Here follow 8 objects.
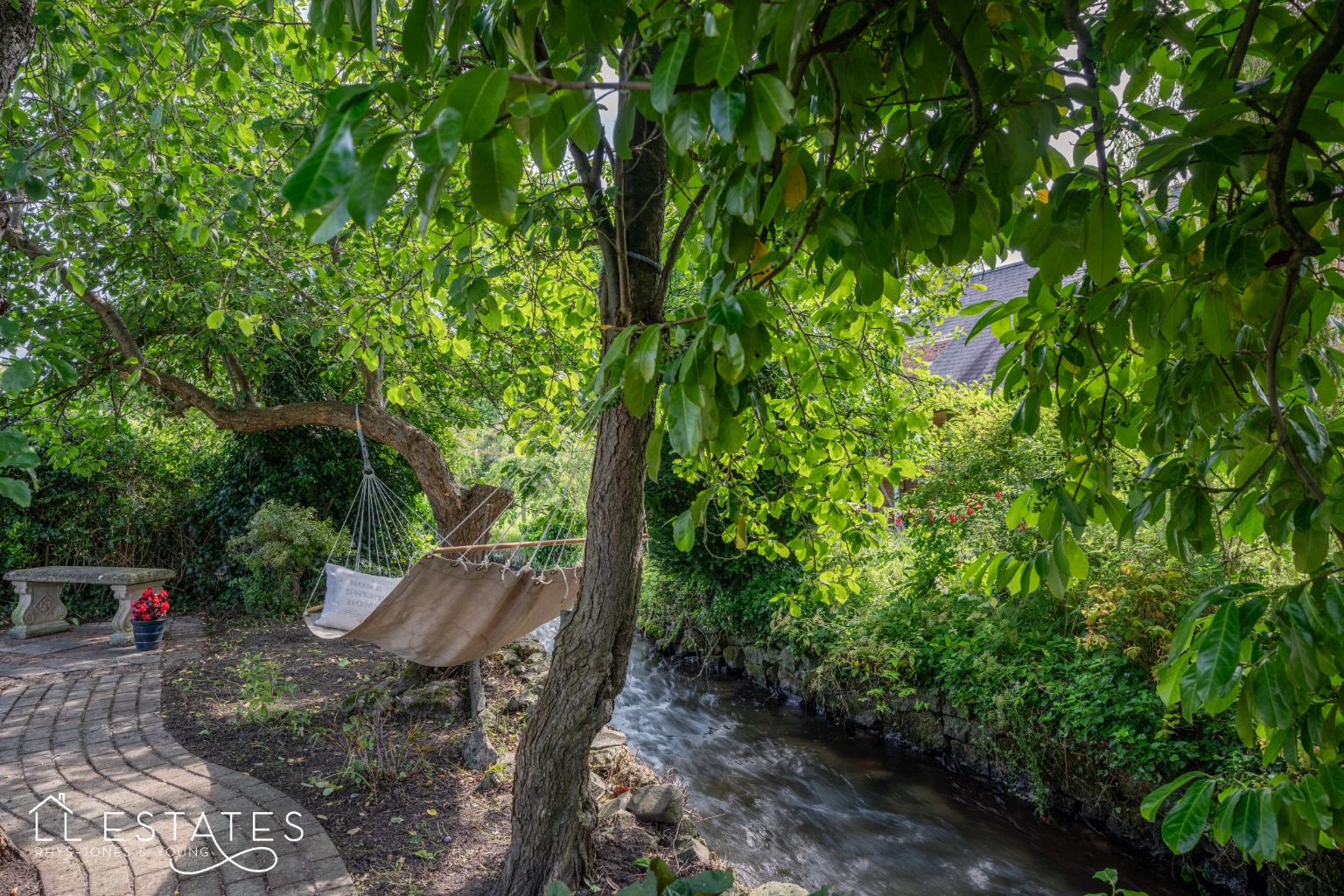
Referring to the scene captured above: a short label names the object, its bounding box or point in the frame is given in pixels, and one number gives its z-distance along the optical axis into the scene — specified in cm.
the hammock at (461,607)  275
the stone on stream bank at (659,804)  264
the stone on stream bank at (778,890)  223
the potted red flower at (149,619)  482
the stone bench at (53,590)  527
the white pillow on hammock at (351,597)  331
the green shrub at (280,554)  570
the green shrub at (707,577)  595
